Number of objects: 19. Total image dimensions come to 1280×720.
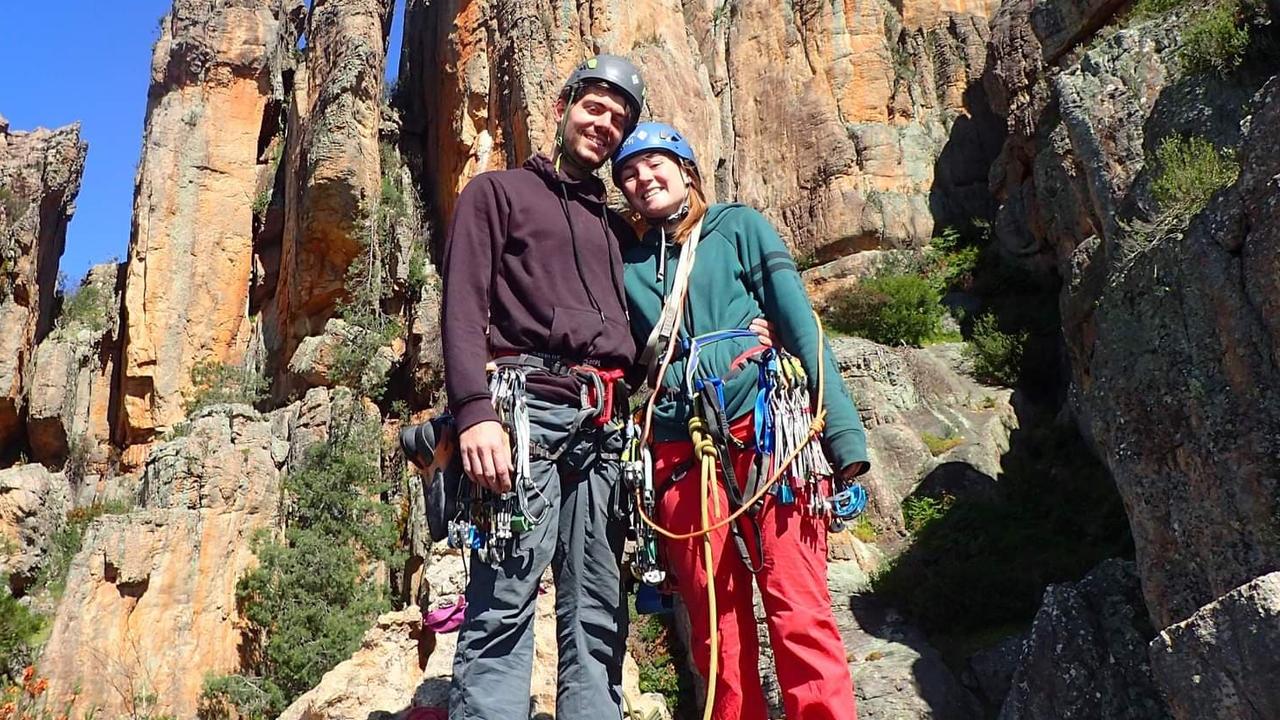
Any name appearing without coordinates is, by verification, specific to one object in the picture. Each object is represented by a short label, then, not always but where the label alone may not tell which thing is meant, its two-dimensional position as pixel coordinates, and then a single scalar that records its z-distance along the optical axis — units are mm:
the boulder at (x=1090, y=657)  4680
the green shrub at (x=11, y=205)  20031
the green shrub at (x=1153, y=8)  9005
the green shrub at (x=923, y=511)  10109
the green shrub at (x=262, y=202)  19981
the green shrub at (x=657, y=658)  8641
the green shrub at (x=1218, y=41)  6574
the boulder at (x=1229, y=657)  2506
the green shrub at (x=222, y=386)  17469
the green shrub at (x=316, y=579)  10297
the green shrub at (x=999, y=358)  13555
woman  2775
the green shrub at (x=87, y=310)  22219
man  2830
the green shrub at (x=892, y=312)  14984
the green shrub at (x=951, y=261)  16500
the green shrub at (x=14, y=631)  11977
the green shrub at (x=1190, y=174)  5586
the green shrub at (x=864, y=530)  9734
